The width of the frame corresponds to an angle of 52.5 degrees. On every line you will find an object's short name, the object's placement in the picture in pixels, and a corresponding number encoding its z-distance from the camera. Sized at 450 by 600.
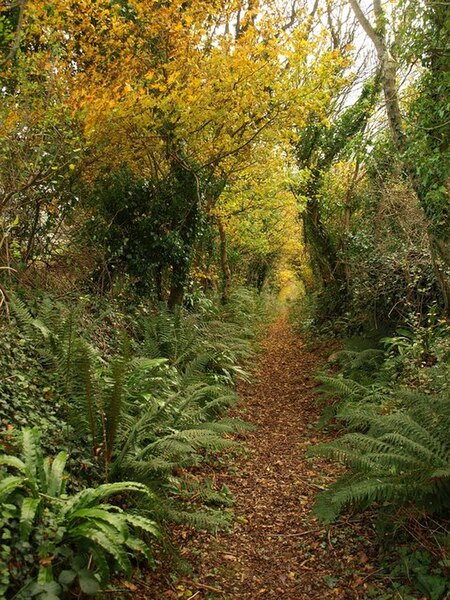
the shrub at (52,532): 2.71
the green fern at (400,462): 3.64
